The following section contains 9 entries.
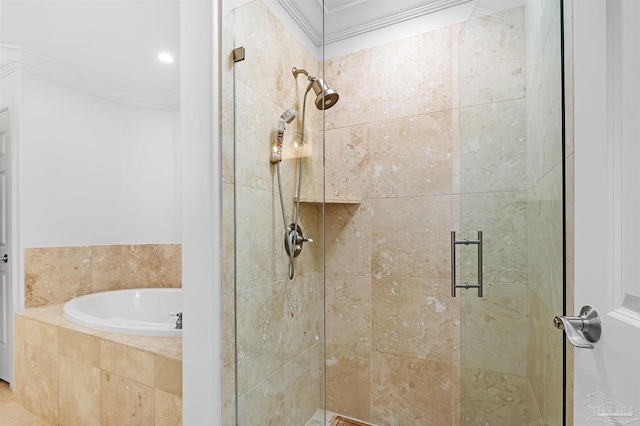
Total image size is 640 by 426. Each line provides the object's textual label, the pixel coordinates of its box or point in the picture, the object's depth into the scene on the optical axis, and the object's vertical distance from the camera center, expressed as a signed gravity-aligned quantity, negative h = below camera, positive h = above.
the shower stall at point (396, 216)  0.98 -0.02
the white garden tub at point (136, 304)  2.31 -0.73
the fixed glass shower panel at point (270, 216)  1.27 -0.02
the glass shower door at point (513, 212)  0.84 -0.01
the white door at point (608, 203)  0.50 +0.01
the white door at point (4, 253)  2.25 -0.29
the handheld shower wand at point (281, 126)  1.29 +0.35
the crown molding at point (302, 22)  1.36 +0.86
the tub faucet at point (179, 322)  1.80 -0.65
